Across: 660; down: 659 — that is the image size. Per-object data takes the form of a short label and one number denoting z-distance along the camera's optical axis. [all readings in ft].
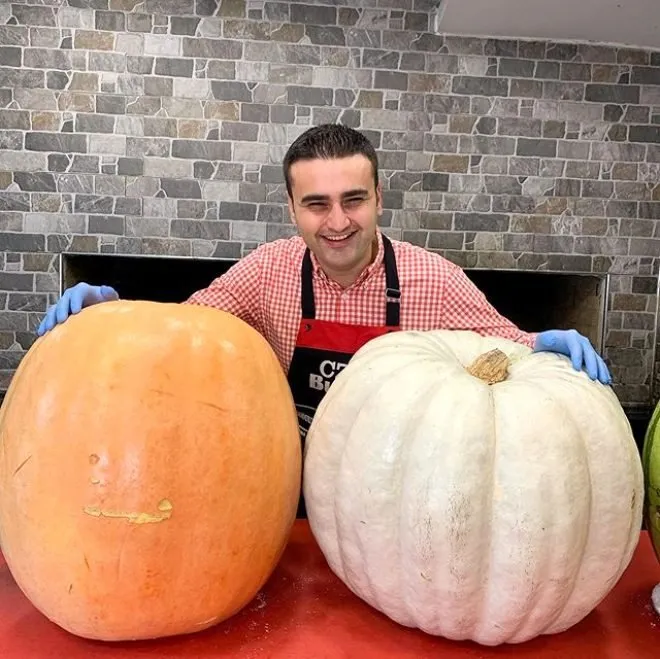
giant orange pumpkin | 2.39
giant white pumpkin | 2.35
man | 5.07
